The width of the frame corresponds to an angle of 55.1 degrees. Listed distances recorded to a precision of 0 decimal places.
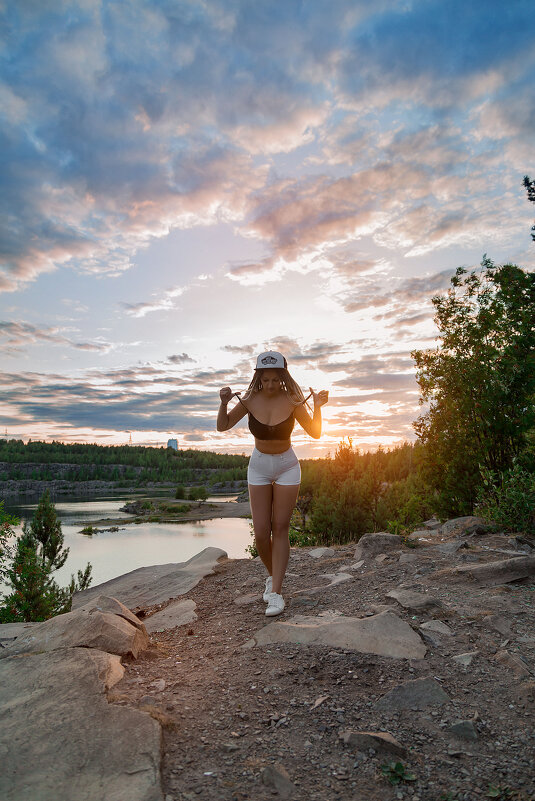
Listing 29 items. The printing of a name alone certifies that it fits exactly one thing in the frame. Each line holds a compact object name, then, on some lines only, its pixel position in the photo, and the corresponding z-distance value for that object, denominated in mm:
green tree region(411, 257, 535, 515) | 9102
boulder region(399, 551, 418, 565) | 6530
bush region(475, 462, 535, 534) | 7498
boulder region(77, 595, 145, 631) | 4723
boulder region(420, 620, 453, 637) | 4344
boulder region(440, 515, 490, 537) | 8074
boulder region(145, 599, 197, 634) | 5641
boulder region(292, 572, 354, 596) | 5871
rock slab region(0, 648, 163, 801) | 2541
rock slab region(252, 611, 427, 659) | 4023
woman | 5019
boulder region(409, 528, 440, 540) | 8344
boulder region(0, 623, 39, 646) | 4957
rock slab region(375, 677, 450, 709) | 3320
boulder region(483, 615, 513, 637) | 4316
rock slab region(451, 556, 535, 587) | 5547
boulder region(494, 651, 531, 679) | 3666
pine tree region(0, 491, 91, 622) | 10664
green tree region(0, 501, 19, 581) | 8609
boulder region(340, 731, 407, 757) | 2854
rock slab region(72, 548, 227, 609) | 7555
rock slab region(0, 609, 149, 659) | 4070
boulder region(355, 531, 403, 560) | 7223
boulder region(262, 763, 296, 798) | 2588
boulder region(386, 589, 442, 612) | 4820
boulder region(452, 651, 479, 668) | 3832
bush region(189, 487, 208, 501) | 78500
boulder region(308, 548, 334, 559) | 8203
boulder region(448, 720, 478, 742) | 3008
